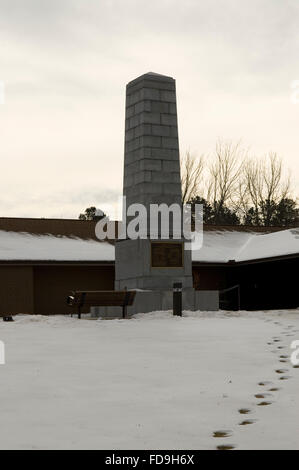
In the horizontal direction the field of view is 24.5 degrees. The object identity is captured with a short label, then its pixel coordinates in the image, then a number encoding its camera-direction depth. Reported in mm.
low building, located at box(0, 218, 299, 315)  28453
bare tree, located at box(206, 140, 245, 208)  52875
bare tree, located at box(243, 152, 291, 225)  53975
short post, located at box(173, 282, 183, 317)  17750
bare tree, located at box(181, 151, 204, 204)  51738
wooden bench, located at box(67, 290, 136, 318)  18266
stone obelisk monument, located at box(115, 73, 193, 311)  20203
